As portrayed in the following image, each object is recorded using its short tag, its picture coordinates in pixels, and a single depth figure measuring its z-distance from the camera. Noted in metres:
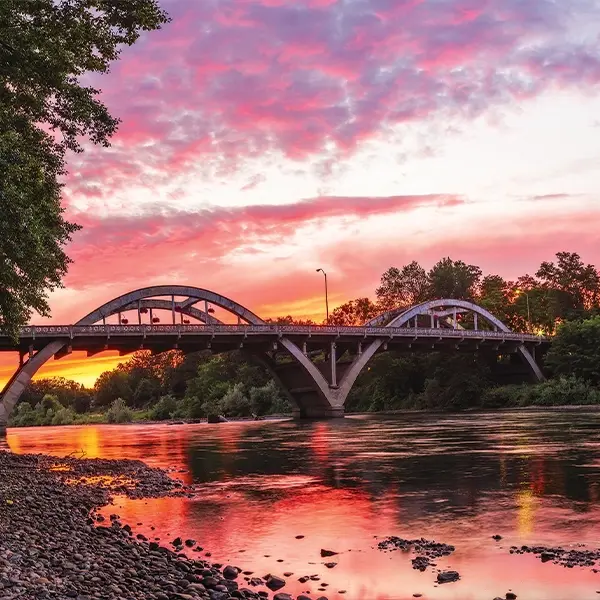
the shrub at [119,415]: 115.12
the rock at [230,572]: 9.56
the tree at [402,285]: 112.00
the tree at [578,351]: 79.69
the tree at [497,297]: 112.40
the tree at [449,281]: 104.31
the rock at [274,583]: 9.18
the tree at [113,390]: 154.50
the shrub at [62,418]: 124.38
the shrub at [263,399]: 101.56
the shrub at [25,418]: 125.25
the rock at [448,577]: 9.20
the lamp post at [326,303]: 88.64
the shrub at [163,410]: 113.94
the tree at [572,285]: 102.31
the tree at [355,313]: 123.50
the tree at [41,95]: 14.11
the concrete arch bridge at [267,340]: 57.09
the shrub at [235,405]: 101.75
